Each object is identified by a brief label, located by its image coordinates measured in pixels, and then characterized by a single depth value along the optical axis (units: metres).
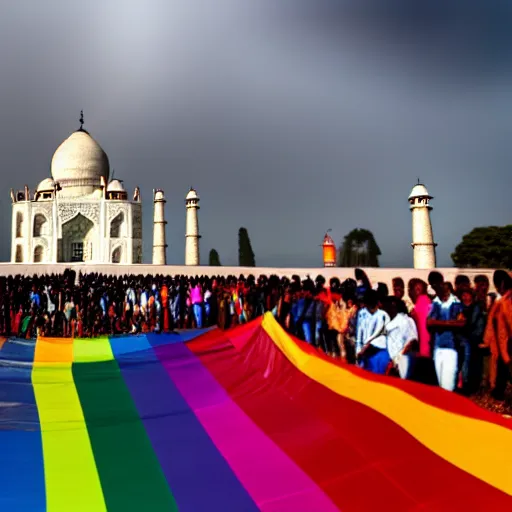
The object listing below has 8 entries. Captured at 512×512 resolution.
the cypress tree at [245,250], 31.80
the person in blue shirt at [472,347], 5.28
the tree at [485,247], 31.77
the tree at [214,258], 37.00
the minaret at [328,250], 25.06
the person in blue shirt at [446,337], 5.25
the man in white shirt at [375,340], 5.65
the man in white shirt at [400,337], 5.36
